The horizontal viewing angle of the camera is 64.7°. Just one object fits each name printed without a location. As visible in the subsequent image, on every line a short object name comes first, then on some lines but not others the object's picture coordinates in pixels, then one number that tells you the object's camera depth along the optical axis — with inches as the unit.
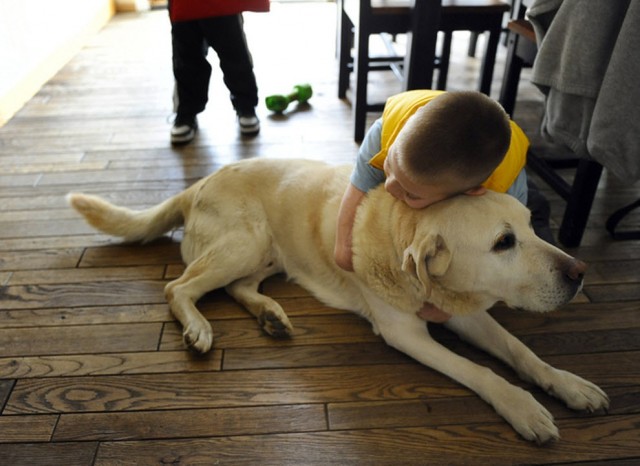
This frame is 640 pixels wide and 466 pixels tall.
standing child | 107.9
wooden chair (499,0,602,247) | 80.5
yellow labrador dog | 50.6
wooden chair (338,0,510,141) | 99.7
